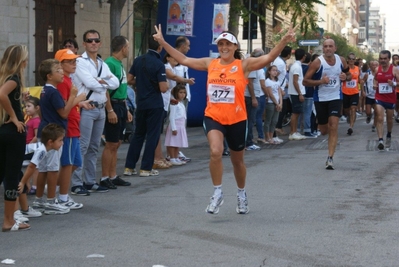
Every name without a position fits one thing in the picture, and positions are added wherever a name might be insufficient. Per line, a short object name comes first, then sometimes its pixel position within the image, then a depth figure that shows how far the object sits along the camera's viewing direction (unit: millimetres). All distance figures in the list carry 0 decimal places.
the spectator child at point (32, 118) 10836
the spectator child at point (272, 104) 17750
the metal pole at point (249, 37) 23923
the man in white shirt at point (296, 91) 18734
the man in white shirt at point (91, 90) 10109
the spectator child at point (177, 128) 13711
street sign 32806
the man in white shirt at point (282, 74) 18203
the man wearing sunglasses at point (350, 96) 20875
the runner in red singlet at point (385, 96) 16048
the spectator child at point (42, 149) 8508
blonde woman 7703
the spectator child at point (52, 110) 8867
